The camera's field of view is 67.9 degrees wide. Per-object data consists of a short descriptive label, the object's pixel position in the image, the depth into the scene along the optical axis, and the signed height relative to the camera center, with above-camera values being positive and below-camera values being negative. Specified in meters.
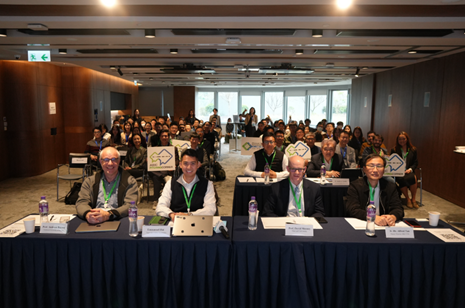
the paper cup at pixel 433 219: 3.00 -0.84
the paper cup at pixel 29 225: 2.74 -0.86
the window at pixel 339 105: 18.77 +0.86
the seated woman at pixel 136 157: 7.10 -0.81
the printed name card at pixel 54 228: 2.77 -0.89
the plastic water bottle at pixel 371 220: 2.79 -0.80
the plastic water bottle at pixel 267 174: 5.05 -0.81
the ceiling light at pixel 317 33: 5.27 +1.33
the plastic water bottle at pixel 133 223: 2.75 -0.84
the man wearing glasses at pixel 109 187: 3.48 -0.72
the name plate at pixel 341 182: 5.07 -0.91
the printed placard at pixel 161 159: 6.15 -0.73
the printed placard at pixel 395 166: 5.78 -0.74
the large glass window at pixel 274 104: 22.44 +1.02
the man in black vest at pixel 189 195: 3.47 -0.77
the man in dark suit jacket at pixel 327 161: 5.69 -0.68
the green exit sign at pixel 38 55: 7.09 +1.26
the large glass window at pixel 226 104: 23.35 +1.02
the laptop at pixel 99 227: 2.83 -0.92
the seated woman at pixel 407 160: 6.70 -0.75
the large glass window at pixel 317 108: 20.23 +0.73
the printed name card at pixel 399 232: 2.73 -0.87
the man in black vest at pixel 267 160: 5.51 -0.65
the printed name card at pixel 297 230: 2.76 -0.87
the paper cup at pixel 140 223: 2.84 -0.87
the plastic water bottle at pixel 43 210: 2.92 -0.80
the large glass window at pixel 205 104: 23.48 +1.00
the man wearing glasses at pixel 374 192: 3.45 -0.72
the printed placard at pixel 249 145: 6.57 -0.49
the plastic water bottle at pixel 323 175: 5.16 -0.82
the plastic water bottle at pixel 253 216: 2.91 -0.81
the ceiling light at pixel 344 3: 3.78 +1.30
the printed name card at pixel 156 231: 2.72 -0.89
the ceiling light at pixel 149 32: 5.26 +1.30
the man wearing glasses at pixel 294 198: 3.54 -0.80
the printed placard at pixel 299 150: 6.03 -0.52
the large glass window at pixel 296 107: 21.62 +0.82
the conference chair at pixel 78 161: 6.80 -0.87
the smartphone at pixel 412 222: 3.03 -0.90
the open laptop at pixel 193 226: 2.73 -0.85
